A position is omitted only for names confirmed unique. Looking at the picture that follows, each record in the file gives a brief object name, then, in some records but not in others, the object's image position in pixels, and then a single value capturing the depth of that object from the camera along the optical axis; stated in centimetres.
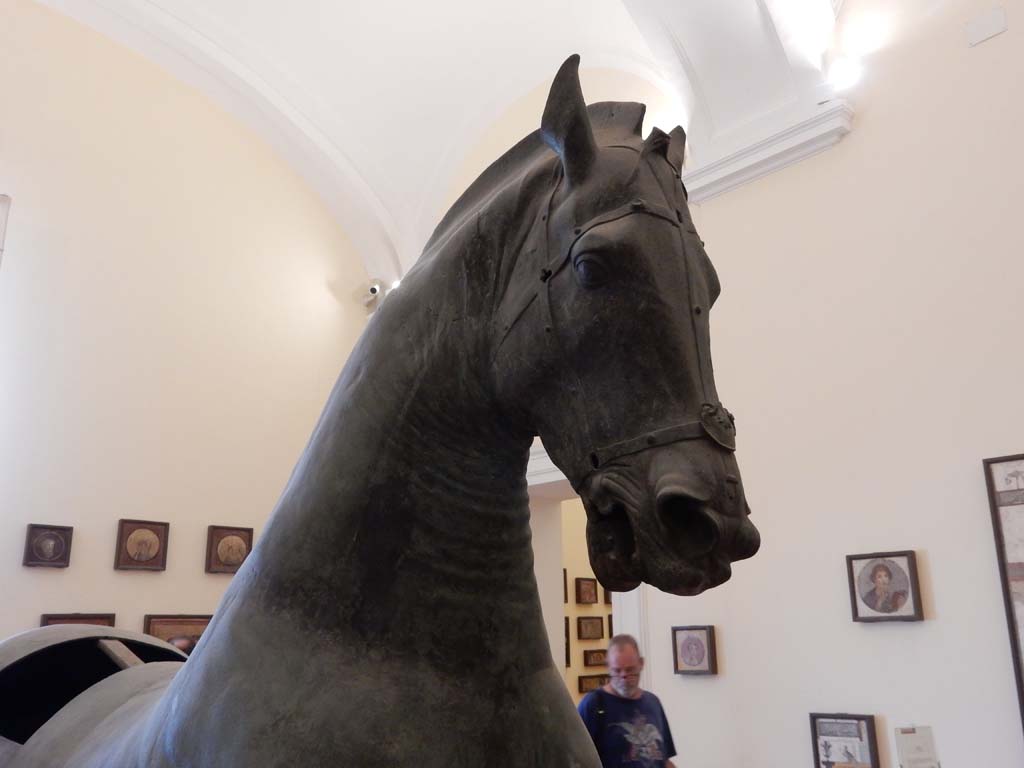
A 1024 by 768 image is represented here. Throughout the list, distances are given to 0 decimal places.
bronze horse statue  110
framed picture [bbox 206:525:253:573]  818
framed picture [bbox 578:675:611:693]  1031
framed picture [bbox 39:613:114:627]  710
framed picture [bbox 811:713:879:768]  483
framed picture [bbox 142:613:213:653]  761
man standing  423
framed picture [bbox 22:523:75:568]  710
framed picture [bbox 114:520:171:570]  761
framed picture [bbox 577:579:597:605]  1091
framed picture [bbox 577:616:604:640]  1076
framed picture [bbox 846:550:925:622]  479
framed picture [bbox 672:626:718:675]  572
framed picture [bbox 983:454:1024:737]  437
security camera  980
